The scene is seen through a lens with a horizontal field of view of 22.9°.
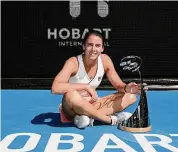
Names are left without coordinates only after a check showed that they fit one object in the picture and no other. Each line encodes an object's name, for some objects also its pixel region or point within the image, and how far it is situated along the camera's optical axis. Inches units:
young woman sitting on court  157.6
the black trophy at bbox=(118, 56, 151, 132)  159.8
